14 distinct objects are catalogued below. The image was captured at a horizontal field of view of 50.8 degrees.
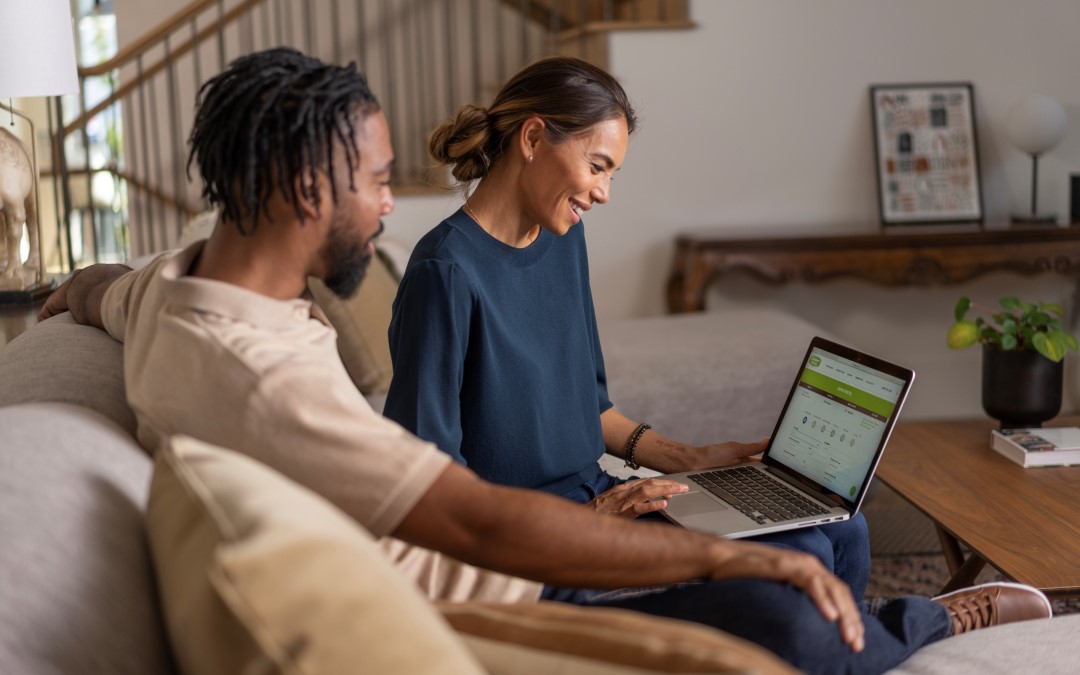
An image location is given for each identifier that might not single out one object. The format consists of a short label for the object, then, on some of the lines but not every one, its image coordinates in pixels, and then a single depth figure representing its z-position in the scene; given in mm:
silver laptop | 1635
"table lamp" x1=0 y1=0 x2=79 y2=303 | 2084
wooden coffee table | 1759
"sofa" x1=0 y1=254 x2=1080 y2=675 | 796
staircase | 5236
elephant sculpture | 2088
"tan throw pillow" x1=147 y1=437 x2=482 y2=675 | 787
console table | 4137
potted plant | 2377
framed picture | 4488
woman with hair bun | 1604
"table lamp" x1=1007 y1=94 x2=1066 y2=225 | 4297
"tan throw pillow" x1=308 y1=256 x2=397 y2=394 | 2916
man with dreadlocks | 1067
